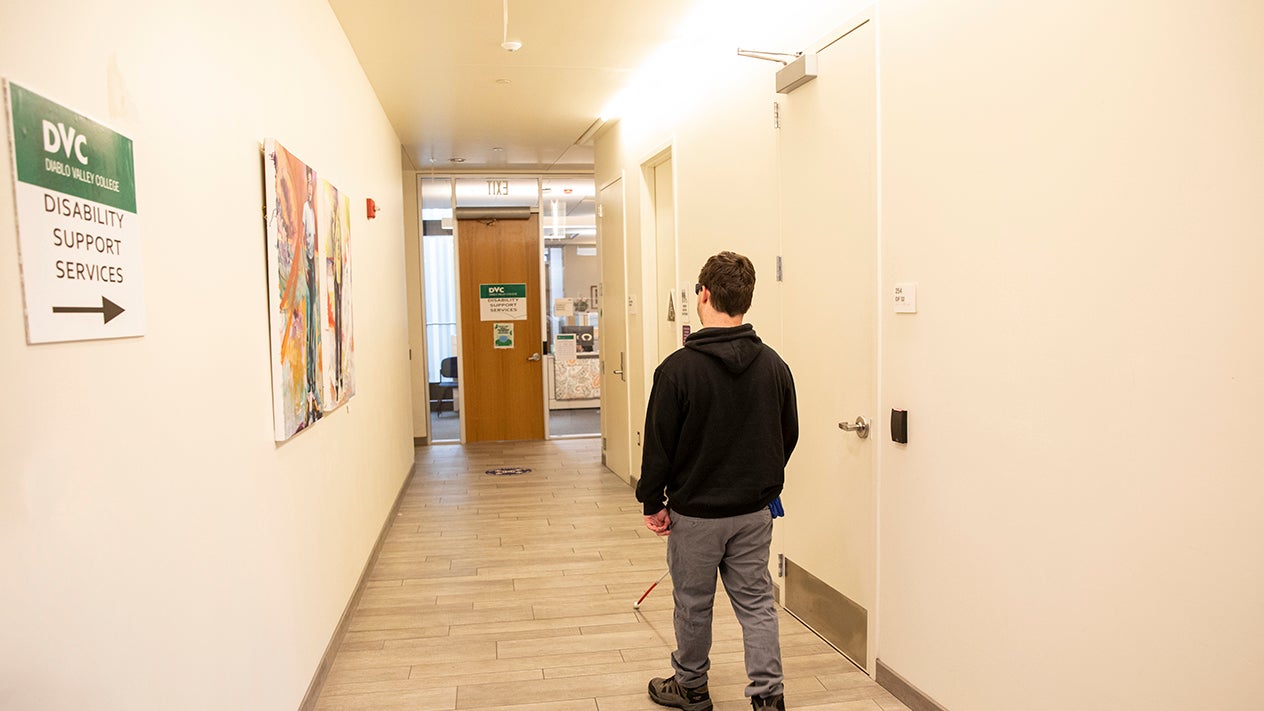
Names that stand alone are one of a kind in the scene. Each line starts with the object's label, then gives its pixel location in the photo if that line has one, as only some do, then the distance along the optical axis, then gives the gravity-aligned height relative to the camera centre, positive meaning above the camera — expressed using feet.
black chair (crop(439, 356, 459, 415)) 36.65 -3.12
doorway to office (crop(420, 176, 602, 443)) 30.83 -0.24
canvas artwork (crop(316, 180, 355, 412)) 11.34 +0.17
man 8.84 -1.64
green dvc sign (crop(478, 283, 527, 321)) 31.14 +0.25
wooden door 30.91 -1.43
